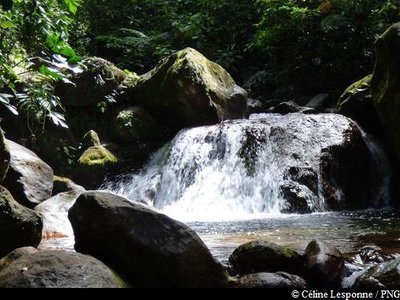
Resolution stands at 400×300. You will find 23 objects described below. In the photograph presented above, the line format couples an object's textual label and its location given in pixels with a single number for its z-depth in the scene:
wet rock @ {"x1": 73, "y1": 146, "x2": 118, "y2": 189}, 10.70
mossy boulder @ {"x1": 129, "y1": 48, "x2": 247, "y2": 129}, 11.08
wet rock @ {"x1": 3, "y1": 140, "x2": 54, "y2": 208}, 7.22
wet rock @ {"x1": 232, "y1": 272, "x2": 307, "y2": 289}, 3.38
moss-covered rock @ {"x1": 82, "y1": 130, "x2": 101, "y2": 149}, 11.34
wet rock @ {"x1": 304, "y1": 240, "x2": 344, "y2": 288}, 3.74
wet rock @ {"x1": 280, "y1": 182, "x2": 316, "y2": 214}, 8.40
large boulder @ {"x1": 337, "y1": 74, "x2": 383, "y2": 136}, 10.34
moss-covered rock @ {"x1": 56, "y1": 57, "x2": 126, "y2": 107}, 11.71
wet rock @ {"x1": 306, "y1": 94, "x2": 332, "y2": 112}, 12.62
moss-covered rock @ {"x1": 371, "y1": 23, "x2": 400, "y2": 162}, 8.17
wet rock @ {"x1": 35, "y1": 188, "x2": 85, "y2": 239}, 6.23
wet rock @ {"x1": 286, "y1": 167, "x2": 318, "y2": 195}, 8.77
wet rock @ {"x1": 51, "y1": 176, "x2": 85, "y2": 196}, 8.62
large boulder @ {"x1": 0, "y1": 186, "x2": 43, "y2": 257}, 4.21
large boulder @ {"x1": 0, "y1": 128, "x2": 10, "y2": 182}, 5.55
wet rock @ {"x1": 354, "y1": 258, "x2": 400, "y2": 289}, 3.45
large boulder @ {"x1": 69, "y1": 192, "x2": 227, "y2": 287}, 3.04
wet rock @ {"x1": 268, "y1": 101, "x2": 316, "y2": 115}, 11.97
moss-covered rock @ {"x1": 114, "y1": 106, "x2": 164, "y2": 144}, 11.56
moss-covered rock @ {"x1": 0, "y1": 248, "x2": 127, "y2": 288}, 2.55
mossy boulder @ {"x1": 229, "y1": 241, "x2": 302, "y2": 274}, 3.87
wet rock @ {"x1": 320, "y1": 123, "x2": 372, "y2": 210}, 8.98
